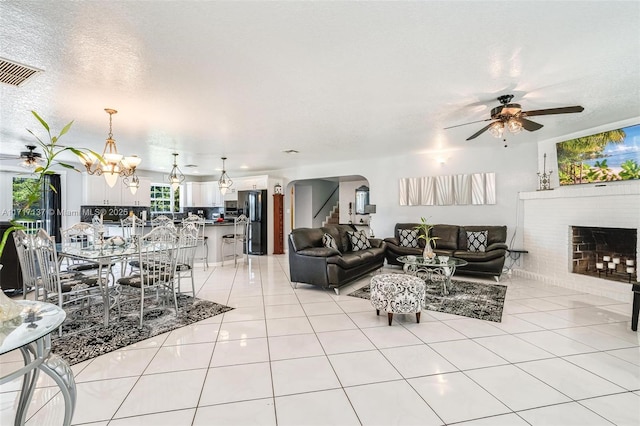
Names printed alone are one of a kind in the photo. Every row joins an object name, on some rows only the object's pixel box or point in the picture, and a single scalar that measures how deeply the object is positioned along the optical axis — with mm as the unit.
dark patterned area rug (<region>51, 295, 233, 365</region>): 2656
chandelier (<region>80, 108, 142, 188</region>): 3572
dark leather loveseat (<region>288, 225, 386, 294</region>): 4492
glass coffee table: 4309
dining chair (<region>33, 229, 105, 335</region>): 2818
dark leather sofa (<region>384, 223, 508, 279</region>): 5137
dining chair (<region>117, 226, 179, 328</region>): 3289
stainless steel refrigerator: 8383
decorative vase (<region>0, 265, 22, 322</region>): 1393
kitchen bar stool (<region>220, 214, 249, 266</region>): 6805
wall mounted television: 4168
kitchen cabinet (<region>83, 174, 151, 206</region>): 7461
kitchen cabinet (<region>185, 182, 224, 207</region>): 9859
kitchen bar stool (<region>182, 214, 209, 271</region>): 6387
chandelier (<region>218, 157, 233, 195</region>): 6966
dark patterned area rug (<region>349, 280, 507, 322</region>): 3600
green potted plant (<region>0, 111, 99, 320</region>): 1283
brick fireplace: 4219
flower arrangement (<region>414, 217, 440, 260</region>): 4492
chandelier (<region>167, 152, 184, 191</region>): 6316
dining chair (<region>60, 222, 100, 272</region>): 3914
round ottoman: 3227
